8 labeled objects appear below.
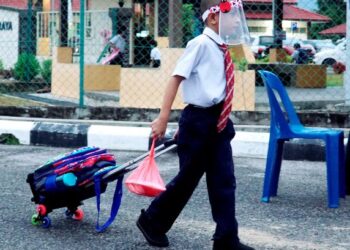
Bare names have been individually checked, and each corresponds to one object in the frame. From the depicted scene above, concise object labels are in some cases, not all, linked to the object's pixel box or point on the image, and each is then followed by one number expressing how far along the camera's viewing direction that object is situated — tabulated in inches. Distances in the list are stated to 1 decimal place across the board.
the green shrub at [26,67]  645.3
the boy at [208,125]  191.0
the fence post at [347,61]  400.2
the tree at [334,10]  394.0
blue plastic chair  247.8
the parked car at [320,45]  863.4
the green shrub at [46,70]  634.8
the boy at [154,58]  579.7
